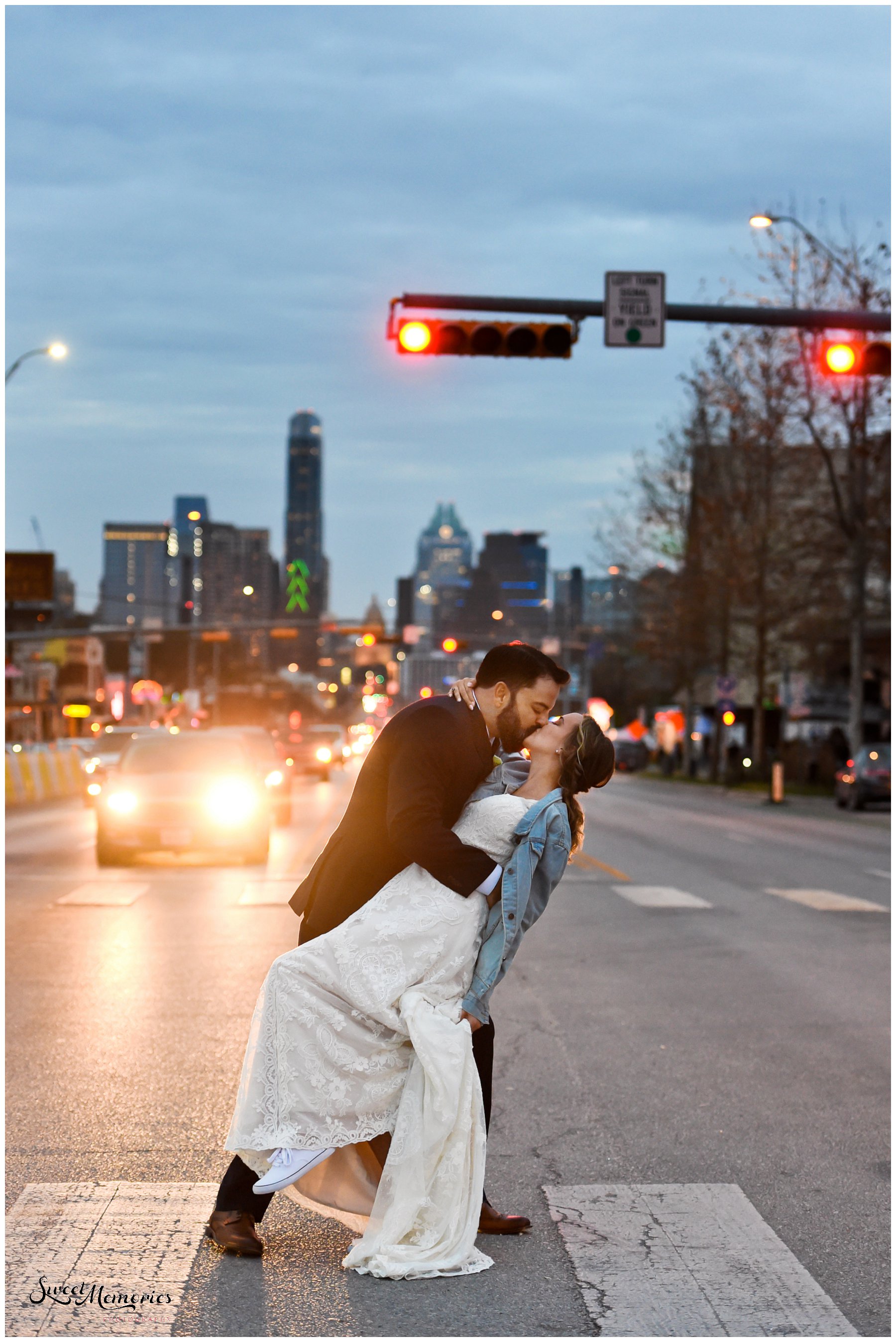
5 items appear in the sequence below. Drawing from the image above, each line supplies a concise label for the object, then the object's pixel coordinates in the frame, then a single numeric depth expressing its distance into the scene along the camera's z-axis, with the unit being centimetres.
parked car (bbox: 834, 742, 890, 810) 3709
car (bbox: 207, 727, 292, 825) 2108
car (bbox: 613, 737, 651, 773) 7656
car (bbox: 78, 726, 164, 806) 3159
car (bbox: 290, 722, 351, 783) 5075
